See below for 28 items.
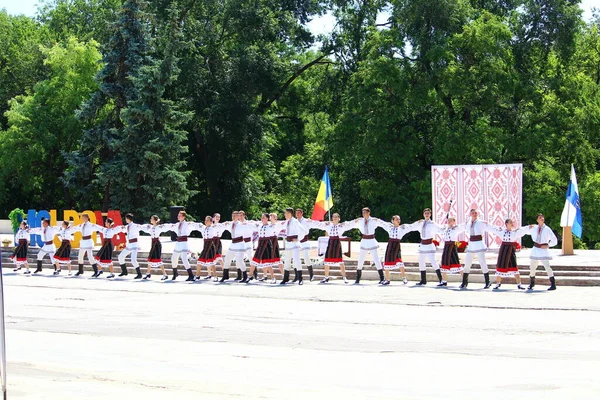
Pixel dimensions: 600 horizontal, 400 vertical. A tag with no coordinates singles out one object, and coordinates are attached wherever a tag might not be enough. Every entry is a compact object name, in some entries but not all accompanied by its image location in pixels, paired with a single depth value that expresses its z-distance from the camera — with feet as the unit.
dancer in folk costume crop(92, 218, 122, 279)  92.38
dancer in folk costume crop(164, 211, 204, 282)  86.38
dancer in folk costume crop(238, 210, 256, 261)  82.79
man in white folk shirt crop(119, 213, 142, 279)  90.58
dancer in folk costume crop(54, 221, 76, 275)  95.09
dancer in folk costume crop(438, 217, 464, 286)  75.36
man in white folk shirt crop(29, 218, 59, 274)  96.84
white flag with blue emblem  84.53
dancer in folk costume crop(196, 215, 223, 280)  85.20
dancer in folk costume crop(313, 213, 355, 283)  79.82
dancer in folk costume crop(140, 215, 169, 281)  88.99
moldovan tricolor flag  97.14
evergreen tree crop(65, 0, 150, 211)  154.10
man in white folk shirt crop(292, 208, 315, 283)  80.69
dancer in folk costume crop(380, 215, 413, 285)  77.46
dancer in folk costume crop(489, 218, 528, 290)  71.15
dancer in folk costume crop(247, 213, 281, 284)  81.76
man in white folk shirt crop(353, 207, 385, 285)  78.09
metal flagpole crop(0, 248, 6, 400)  28.55
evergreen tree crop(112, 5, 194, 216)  150.10
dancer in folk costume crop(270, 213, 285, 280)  81.82
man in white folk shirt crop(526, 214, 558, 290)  69.46
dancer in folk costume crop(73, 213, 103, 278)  93.50
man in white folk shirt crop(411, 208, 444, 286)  75.92
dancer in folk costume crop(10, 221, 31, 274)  98.93
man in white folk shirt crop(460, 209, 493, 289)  72.69
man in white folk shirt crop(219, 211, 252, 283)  82.43
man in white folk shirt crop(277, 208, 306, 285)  79.92
